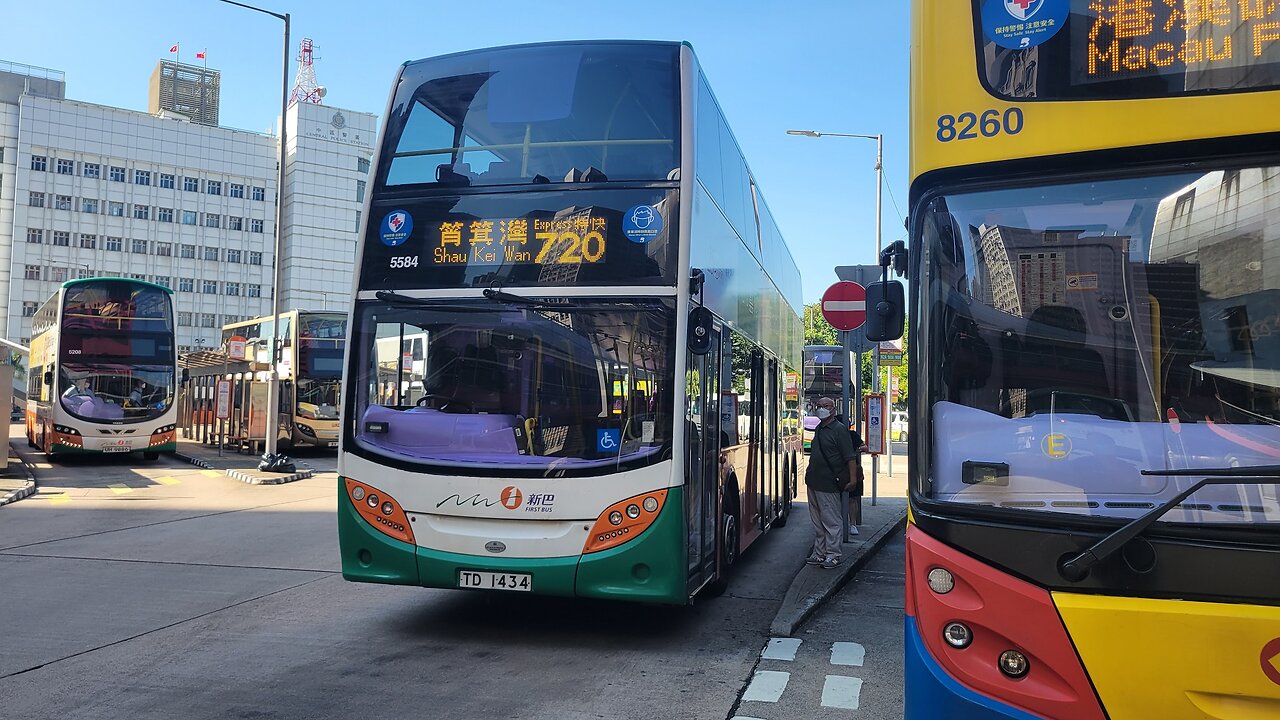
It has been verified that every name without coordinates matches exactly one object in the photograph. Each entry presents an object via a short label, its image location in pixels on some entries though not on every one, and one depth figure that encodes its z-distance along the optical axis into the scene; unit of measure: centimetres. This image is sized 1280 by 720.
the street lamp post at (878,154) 2519
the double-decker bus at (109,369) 2339
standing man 995
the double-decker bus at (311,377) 2766
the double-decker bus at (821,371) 2670
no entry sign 1120
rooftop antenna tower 9031
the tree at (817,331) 5653
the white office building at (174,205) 7938
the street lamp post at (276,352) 2133
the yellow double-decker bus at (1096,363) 331
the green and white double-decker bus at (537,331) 657
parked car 5216
